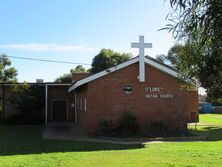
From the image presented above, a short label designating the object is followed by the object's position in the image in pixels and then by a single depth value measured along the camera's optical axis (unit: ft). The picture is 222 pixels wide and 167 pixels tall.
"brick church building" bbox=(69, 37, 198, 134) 54.79
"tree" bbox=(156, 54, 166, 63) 155.94
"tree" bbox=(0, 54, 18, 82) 119.63
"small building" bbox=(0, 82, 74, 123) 84.01
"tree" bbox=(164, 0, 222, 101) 12.28
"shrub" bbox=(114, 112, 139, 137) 52.09
